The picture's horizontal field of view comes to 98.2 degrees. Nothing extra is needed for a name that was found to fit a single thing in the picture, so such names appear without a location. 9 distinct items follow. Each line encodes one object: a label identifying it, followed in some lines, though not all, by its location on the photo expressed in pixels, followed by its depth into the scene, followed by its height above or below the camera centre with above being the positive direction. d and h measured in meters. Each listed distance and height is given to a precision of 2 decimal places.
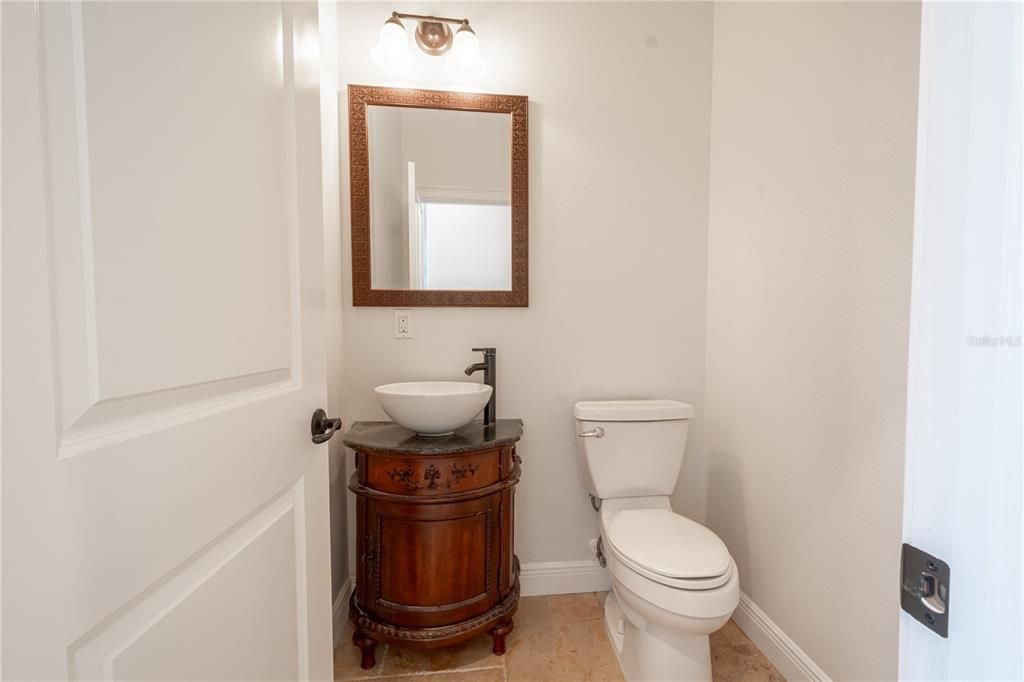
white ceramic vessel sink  1.42 -0.33
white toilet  1.20 -0.73
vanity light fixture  1.62 +0.98
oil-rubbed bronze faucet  1.68 -0.26
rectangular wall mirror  1.74 +0.43
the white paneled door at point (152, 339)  0.38 -0.04
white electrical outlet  1.78 -0.07
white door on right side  0.31 -0.02
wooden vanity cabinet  1.41 -0.75
